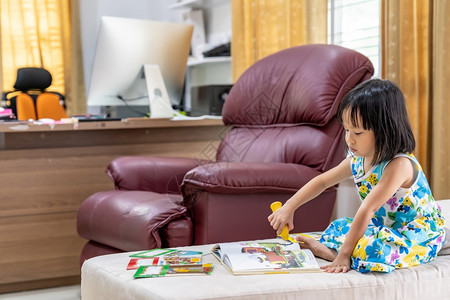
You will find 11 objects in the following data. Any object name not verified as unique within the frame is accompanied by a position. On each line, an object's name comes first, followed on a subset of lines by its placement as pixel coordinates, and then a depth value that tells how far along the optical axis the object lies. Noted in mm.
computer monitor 3314
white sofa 1407
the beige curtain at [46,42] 5223
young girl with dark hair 1595
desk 2914
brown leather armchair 2230
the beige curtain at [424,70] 2545
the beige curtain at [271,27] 3555
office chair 4059
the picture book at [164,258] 1628
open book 1561
